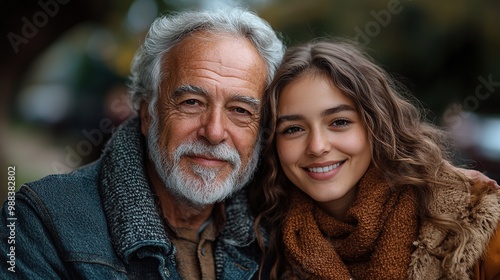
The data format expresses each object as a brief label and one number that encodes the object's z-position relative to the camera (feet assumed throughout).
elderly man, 7.91
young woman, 8.05
